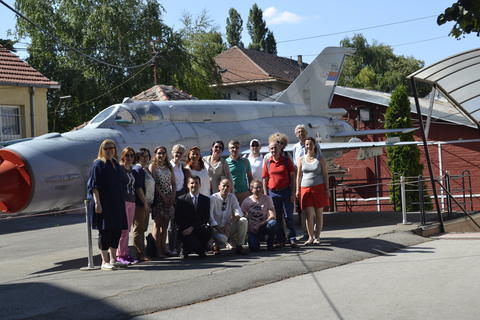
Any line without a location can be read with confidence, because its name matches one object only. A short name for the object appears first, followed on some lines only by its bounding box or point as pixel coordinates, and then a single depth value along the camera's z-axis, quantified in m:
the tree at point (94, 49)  43.19
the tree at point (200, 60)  46.78
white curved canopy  13.41
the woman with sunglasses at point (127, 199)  10.45
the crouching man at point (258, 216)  11.14
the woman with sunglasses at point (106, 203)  9.95
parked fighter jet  10.87
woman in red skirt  11.66
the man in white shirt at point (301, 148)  12.38
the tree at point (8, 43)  42.54
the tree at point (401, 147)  24.34
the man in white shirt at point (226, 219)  10.84
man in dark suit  10.59
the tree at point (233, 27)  90.00
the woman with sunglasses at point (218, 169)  11.84
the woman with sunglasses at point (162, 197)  11.12
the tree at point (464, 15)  5.05
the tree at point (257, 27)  89.50
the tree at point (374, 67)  73.69
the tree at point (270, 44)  89.50
